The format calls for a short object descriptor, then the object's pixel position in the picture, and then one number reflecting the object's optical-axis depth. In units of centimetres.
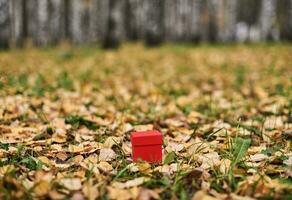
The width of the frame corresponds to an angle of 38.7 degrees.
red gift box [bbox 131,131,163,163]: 230
